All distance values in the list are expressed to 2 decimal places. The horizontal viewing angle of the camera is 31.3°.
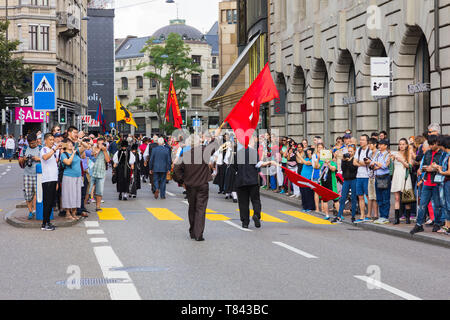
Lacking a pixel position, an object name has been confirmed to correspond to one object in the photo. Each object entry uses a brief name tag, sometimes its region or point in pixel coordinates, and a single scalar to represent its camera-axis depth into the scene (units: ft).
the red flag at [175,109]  123.54
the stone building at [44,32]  208.64
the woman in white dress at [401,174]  50.90
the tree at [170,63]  302.04
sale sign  198.70
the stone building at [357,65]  70.90
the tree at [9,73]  160.97
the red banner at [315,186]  53.88
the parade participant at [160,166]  76.79
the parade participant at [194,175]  43.91
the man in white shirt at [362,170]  53.57
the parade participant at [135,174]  75.36
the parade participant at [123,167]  73.22
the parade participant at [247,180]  50.65
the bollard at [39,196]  50.07
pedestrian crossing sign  59.72
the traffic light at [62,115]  99.25
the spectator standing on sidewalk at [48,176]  46.88
